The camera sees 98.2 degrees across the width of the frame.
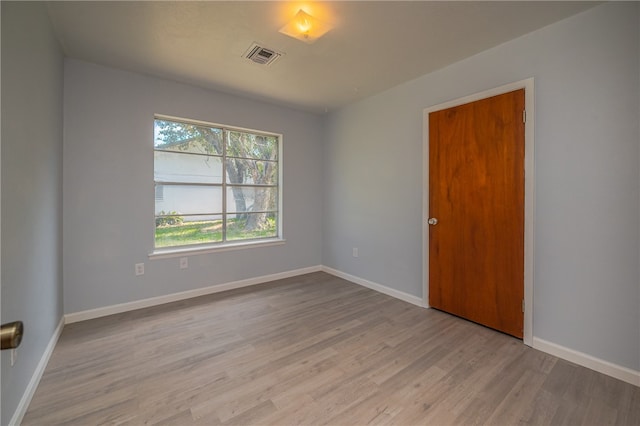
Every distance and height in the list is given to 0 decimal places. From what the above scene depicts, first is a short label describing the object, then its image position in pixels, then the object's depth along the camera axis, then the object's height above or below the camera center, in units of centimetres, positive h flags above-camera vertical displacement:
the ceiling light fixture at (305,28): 199 +138
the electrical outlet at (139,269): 300 -63
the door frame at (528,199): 220 +10
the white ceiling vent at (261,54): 243 +143
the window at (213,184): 324 +35
